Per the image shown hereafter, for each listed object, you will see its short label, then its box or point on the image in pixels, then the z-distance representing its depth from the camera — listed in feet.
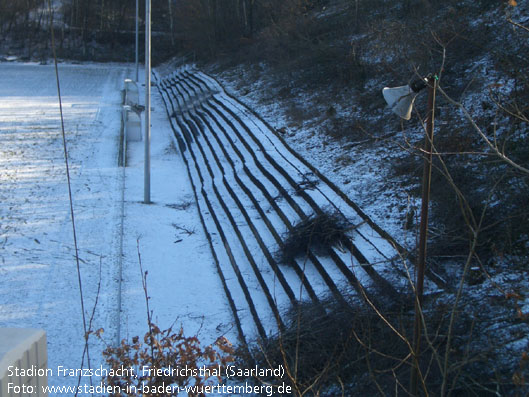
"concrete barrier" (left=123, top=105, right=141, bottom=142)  66.18
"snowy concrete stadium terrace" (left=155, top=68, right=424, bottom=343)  28.17
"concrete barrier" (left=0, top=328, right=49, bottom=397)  12.89
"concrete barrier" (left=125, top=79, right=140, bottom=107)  85.38
